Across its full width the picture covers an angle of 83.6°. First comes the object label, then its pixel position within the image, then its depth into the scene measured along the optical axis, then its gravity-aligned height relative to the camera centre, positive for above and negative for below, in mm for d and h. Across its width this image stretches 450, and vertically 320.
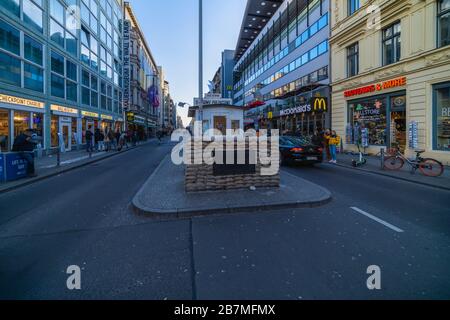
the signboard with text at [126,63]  36312 +12548
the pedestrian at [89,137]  18425 +908
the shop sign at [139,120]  41056 +5034
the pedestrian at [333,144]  13492 +241
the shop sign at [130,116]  31531 +4129
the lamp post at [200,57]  10719 +3980
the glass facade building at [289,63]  22406 +10287
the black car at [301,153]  11867 -210
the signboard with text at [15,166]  8820 -626
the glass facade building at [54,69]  13766 +5816
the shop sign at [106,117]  28256 +3772
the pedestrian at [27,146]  9445 +97
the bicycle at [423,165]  9219 -637
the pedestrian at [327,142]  14308 +370
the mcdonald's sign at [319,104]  20547 +3655
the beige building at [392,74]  12273 +4365
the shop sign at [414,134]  13141 +750
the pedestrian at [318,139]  14828 +560
